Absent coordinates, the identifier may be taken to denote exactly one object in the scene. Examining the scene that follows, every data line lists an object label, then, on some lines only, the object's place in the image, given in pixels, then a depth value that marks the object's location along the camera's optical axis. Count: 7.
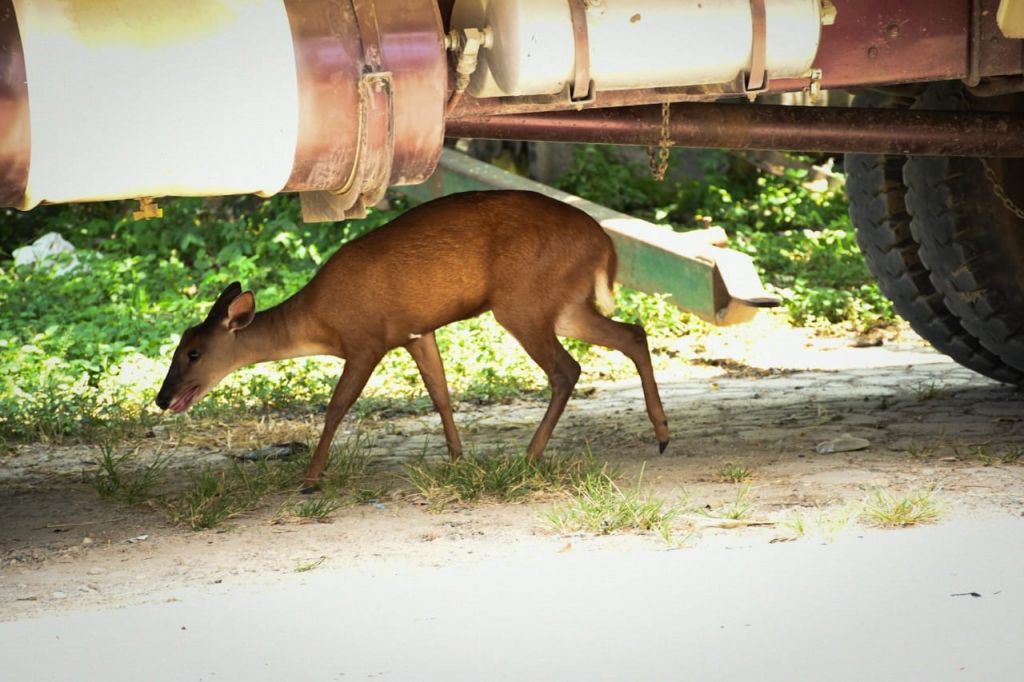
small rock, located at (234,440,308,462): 12.30
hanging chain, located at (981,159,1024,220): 11.21
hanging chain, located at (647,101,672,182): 9.51
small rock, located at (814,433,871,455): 11.11
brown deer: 11.42
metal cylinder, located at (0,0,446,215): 6.80
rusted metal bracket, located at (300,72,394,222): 7.48
